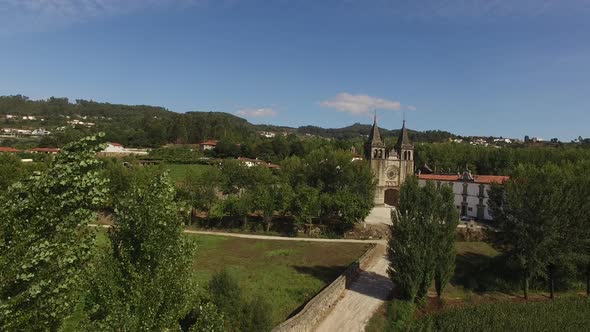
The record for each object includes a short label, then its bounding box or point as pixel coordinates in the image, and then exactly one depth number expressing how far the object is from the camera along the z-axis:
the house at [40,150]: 88.72
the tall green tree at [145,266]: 10.27
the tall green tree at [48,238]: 7.92
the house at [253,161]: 91.62
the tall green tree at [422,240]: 27.30
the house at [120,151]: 98.88
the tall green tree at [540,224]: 31.17
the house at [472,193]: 59.41
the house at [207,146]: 121.19
